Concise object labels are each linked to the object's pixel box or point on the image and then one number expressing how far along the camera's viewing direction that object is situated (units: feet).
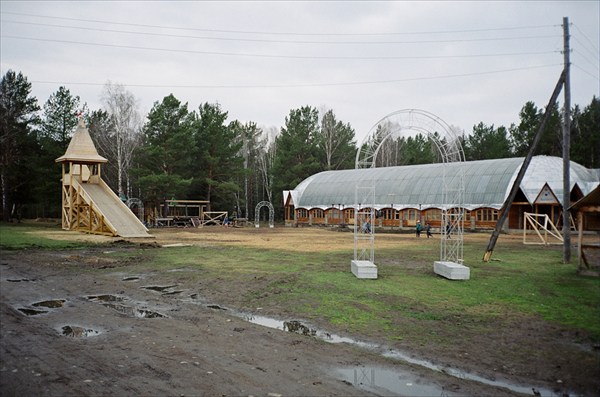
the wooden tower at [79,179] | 112.66
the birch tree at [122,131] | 155.74
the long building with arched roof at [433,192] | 131.54
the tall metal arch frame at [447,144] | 52.29
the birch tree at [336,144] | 225.97
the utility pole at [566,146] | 60.85
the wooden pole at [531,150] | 60.54
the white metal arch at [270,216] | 170.40
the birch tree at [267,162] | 218.40
